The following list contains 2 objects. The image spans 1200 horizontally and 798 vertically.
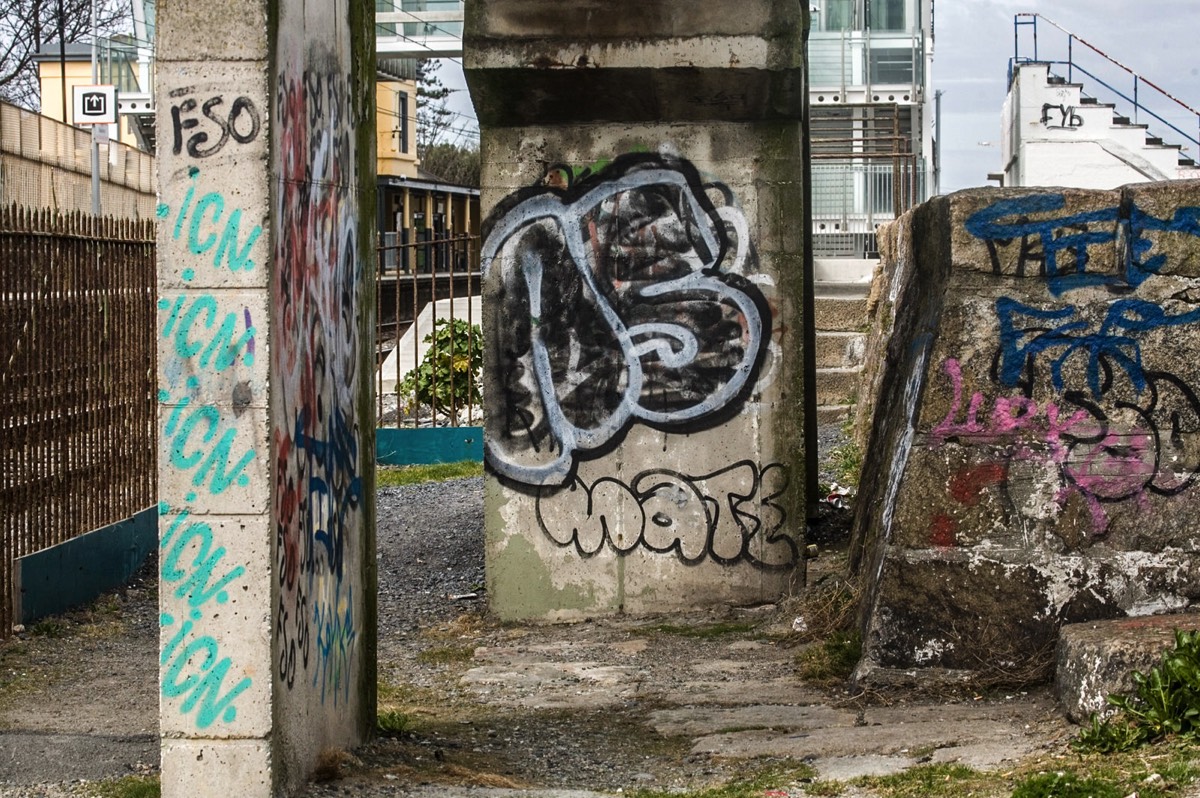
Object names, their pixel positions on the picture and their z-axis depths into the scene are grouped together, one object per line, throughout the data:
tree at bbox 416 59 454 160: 76.62
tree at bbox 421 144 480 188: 75.38
